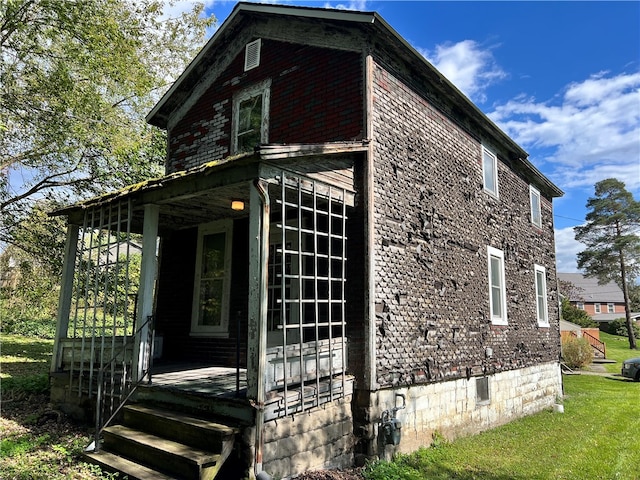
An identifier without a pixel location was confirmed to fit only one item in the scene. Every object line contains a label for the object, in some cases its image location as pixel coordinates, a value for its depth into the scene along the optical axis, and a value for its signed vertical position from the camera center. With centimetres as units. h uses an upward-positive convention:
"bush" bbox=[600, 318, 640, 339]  4462 -163
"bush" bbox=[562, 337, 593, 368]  2331 -208
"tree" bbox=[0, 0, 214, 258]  1250 +634
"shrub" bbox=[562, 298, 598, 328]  3622 -34
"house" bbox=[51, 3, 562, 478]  530 +75
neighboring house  6850 +170
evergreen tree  4156 +724
